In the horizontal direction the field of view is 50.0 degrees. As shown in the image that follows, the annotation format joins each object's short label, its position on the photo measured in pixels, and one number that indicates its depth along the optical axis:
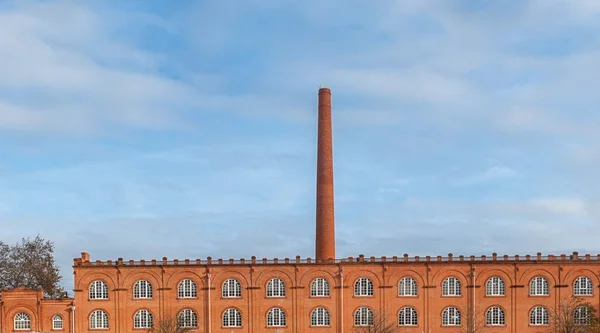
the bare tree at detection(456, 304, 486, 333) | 63.50
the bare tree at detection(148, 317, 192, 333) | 60.78
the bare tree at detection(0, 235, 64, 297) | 79.44
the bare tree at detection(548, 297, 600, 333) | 60.31
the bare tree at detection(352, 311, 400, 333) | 61.48
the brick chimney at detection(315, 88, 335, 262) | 72.06
